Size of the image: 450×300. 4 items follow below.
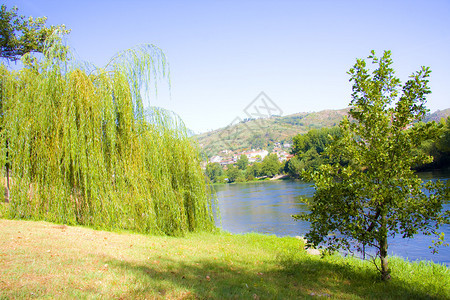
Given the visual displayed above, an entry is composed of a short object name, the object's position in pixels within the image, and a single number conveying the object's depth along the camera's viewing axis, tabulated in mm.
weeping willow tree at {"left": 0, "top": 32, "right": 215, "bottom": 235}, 9086
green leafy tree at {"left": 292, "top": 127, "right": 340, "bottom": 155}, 81750
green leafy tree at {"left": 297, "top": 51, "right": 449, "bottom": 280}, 5922
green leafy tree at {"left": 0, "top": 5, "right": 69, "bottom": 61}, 15172
